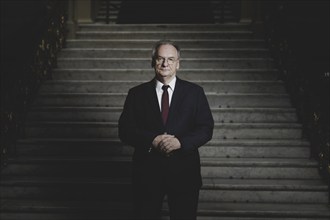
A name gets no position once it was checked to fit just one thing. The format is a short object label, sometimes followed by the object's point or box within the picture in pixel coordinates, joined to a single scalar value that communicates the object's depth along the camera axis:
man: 3.30
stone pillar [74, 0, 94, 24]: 9.58
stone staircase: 5.41
